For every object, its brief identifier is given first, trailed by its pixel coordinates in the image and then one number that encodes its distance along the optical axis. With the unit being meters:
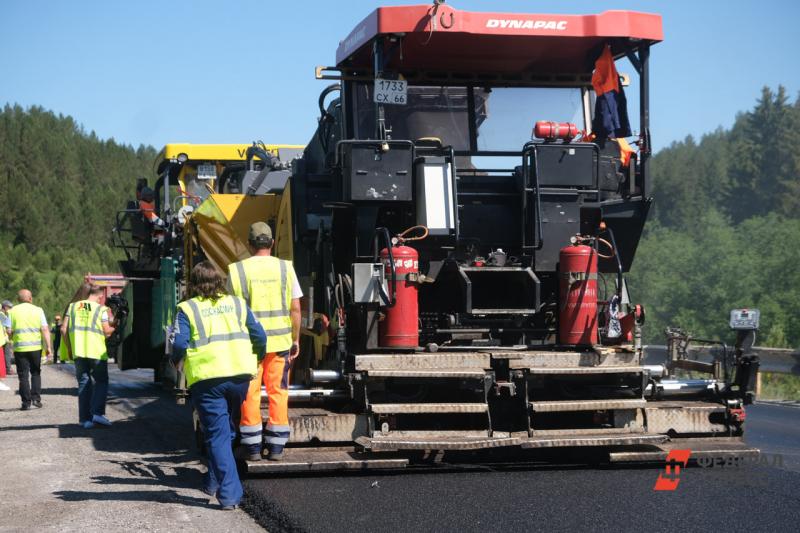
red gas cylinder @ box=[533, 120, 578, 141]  8.75
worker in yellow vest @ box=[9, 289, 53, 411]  13.84
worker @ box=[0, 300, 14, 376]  22.25
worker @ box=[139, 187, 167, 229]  14.17
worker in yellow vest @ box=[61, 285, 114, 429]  11.05
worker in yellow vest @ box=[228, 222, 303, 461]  7.17
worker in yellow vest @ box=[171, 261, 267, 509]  6.46
